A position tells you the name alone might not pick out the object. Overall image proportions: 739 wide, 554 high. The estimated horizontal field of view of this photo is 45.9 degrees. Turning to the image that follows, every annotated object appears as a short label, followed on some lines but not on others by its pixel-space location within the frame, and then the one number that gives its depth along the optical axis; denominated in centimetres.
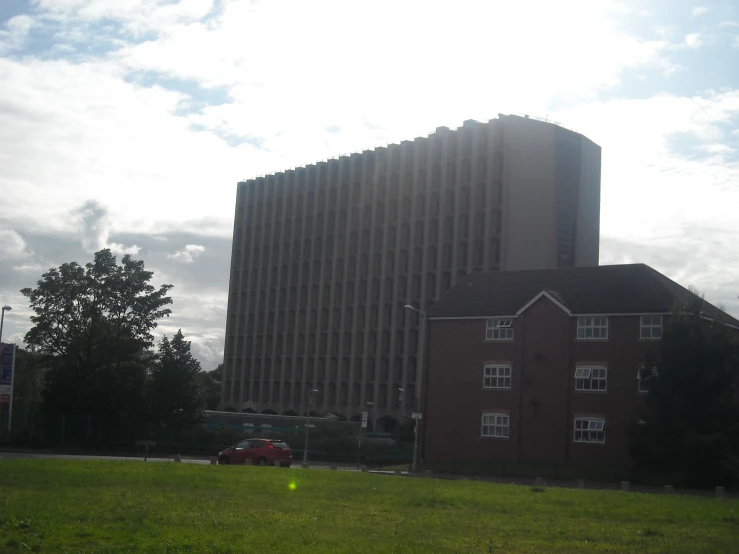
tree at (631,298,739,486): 3991
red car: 4453
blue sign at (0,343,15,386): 5030
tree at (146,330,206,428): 6744
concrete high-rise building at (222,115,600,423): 10012
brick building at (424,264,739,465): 4922
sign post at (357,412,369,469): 4991
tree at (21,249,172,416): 6825
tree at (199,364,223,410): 14650
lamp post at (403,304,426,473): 5100
